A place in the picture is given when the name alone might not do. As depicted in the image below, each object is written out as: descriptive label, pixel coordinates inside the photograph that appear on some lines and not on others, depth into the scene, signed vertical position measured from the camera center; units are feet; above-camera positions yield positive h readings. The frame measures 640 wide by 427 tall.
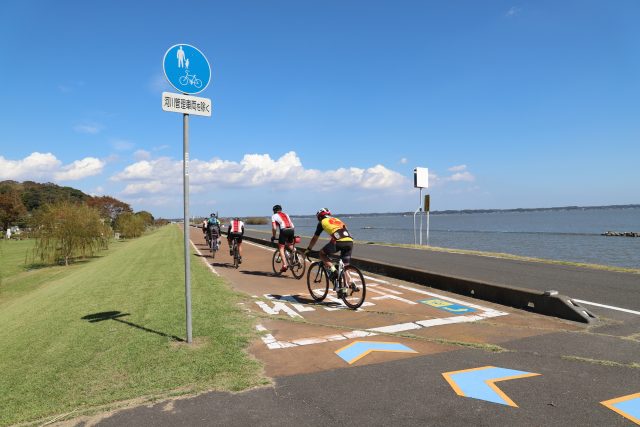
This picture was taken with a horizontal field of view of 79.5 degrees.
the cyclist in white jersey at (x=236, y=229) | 46.07 -1.58
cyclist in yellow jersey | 24.18 -1.41
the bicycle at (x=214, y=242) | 58.34 -3.97
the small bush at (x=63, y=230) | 84.23 -3.04
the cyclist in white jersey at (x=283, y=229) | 36.06 -1.23
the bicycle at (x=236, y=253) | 46.02 -4.45
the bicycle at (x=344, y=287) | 23.45 -4.46
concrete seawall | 19.90 -4.95
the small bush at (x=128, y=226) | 192.44 -4.74
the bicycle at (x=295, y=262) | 36.60 -4.41
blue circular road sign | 15.71 +6.24
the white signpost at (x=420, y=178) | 76.33 +7.42
